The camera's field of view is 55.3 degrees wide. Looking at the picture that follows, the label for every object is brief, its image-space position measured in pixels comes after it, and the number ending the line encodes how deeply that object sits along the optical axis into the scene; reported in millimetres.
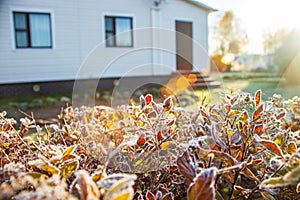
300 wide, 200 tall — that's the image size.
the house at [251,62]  21812
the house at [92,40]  9195
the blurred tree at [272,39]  17889
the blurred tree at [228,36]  27547
